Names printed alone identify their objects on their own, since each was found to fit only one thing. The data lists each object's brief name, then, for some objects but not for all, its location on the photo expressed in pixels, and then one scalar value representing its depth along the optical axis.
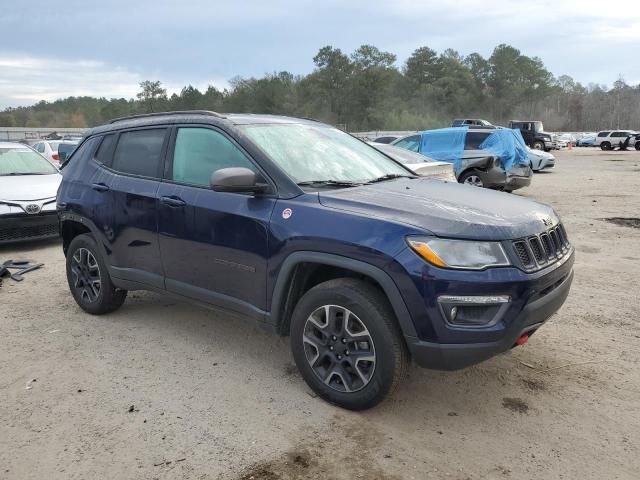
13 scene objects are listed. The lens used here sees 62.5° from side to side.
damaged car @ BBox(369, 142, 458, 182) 8.70
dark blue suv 2.79
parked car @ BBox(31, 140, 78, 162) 17.48
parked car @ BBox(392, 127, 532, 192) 12.31
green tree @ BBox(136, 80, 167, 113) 78.38
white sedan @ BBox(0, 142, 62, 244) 7.50
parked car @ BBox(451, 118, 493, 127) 35.56
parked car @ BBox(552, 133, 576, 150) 42.28
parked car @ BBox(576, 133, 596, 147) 48.25
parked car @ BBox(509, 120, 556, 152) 36.16
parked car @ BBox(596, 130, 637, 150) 40.12
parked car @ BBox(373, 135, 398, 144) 18.53
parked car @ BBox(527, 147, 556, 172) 20.97
